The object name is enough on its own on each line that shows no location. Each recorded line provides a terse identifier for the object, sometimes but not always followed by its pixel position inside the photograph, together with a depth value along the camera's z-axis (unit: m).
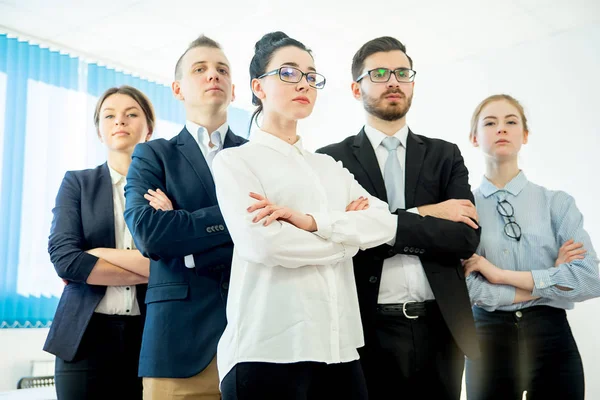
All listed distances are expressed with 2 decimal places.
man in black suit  1.92
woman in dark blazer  2.20
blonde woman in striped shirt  2.46
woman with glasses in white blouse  1.53
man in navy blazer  1.80
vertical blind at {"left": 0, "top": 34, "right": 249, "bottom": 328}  5.17
